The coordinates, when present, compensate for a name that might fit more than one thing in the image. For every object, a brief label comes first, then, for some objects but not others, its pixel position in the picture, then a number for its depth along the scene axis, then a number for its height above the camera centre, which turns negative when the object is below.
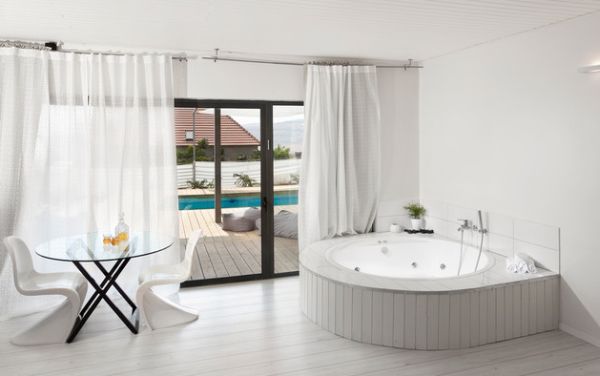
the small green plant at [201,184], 4.92 -0.20
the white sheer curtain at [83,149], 4.16 +0.15
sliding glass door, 4.91 -0.22
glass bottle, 3.84 -0.56
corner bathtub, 3.44 -1.07
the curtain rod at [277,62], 4.78 +1.07
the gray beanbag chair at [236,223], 5.10 -0.64
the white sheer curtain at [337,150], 5.05 +0.15
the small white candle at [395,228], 5.38 -0.73
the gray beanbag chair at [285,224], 5.26 -0.66
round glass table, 3.56 -0.67
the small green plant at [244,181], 5.08 -0.18
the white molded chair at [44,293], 3.55 -0.96
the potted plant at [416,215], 5.45 -0.60
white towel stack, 3.82 -0.82
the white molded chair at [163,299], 3.81 -1.09
